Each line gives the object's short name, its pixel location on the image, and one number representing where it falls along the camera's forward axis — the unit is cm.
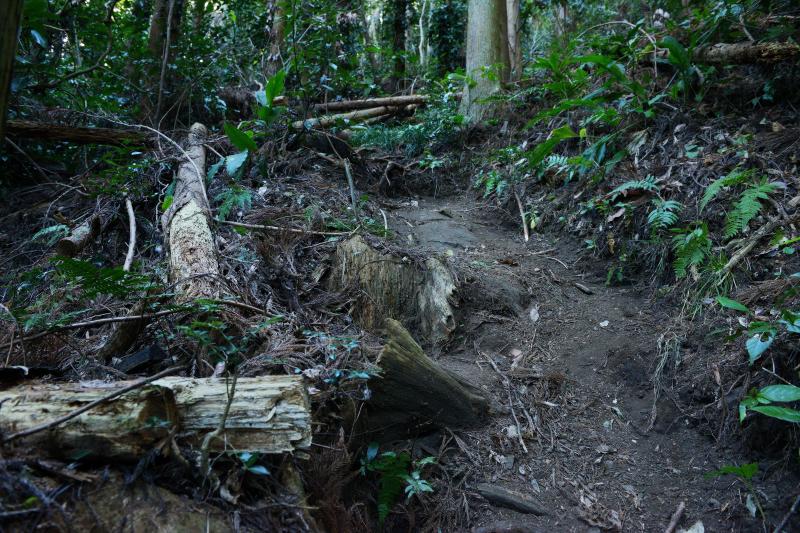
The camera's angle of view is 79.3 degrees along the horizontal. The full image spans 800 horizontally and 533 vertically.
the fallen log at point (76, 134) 486
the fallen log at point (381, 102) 839
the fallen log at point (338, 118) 591
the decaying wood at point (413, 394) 271
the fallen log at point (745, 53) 414
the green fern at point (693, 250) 349
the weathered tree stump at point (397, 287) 371
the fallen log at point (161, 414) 165
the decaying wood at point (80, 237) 366
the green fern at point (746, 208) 340
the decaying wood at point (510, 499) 264
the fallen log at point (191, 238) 303
